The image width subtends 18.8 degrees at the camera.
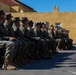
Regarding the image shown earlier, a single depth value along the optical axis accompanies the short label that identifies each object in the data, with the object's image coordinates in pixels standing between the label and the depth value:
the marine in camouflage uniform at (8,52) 6.71
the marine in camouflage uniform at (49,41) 11.54
